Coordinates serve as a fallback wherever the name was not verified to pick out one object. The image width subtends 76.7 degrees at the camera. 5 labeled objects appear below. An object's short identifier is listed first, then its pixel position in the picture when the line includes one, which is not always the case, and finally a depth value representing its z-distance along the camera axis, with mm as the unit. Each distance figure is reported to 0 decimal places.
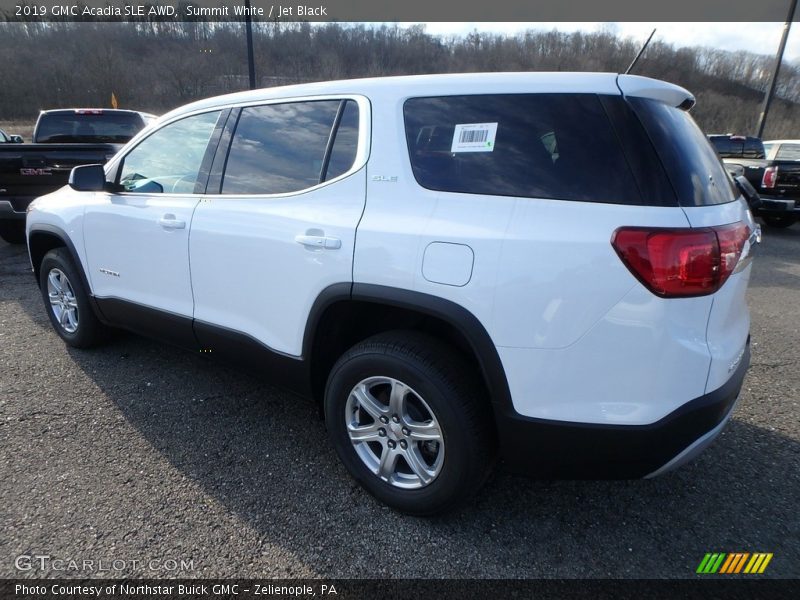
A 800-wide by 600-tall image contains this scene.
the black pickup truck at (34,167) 5980
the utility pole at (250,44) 10969
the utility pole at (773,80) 14289
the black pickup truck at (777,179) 8781
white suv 1648
